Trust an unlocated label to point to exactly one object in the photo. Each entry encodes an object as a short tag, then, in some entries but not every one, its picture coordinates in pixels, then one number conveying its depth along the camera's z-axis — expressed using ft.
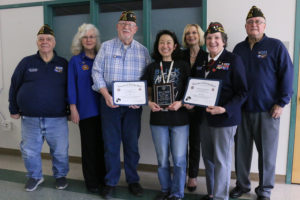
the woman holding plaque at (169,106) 6.77
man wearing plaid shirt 7.28
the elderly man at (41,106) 8.07
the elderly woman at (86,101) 7.72
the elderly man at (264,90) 7.04
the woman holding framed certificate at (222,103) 6.17
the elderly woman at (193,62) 7.63
